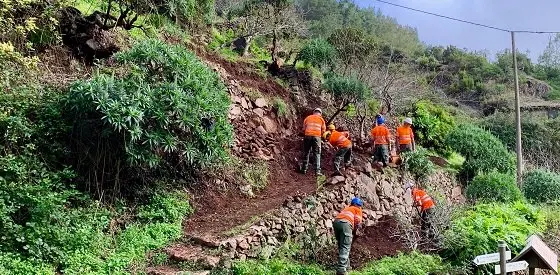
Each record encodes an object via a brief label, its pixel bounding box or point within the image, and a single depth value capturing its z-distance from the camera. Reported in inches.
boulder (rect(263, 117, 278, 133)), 585.3
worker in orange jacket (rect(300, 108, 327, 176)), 518.6
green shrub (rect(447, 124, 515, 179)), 714.9
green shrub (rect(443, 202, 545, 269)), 407.5
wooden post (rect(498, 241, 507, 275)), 295.6
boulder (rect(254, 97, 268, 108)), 591.8
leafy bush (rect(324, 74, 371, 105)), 625.6
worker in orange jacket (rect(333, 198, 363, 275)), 357.1
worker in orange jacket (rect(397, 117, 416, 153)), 587.8
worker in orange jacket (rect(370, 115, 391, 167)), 547.8
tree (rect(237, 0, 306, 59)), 705.6
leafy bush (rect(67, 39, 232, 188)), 350.0
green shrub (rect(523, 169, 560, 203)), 679.7
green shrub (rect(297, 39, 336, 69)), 682.8
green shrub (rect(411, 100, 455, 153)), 784.3
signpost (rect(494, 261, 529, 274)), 304.5
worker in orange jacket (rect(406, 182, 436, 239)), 434.6
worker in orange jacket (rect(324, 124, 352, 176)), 520.1
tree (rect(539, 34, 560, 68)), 1837.6
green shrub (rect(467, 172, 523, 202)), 598.2
